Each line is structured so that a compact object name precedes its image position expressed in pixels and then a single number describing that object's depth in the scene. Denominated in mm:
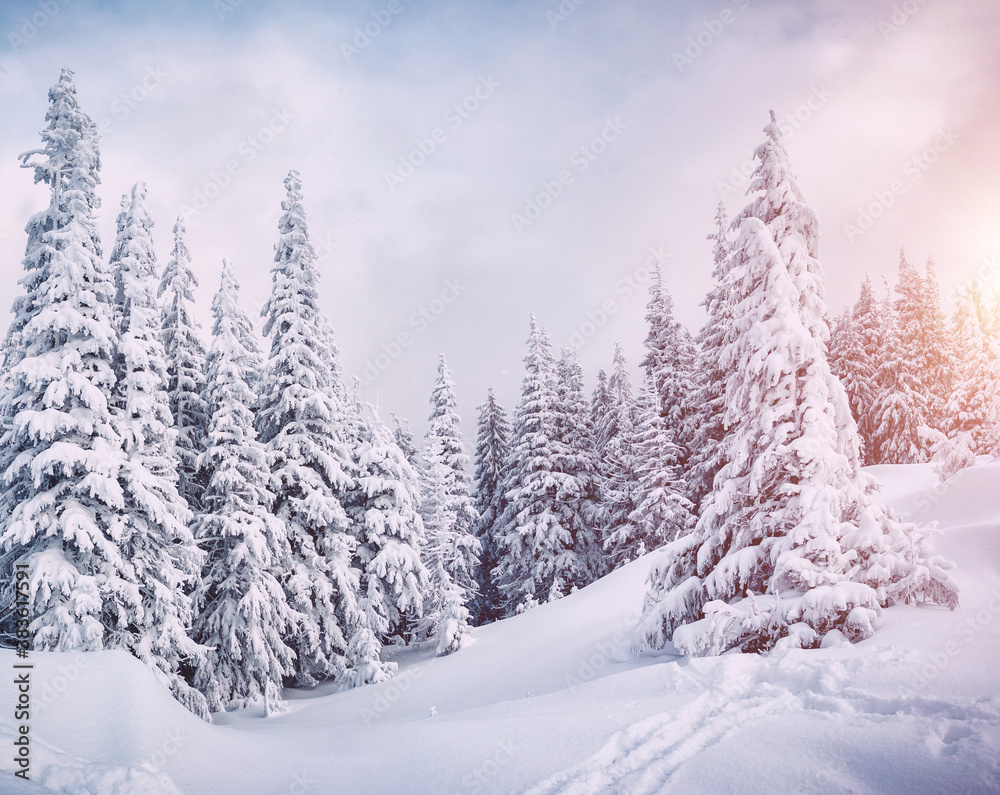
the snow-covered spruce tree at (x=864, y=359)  37625
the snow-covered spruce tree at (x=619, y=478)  27828
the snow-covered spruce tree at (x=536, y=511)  29125
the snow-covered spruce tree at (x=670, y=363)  27516
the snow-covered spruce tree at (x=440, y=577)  20688
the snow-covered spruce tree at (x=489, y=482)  36531
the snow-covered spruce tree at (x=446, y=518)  23094
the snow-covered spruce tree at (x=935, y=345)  38000
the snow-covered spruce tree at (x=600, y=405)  37781
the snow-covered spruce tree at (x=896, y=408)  35094
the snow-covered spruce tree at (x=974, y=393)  26594
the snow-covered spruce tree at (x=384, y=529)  20750
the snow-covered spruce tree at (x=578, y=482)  30359
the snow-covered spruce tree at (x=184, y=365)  18047
